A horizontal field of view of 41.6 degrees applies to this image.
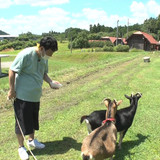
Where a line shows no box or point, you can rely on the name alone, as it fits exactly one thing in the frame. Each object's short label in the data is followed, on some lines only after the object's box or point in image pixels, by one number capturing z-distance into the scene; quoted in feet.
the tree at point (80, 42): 193.36
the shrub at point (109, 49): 131.59
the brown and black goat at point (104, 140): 10.03
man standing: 11.67
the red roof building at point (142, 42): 160.76
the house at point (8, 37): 375.37
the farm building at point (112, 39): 205.57
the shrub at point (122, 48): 127.75
